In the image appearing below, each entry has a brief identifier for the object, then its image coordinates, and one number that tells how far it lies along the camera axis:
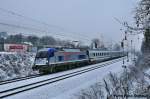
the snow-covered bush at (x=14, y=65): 34.26
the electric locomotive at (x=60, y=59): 34.16
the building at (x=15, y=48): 62.06
